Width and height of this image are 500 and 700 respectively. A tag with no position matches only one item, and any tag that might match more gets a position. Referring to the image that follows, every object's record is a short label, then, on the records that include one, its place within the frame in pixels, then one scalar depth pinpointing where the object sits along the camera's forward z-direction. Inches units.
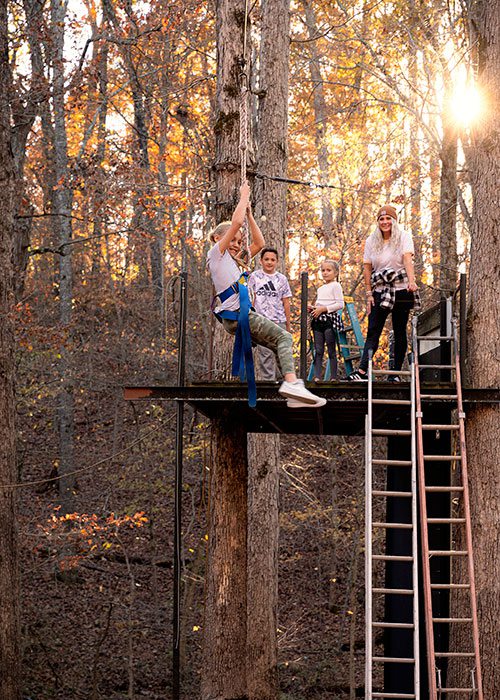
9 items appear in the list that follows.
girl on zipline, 323.0
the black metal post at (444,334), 371.2
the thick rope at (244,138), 353.1
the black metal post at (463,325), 365.4
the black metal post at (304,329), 354.6
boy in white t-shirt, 398.0
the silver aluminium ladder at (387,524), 309.3
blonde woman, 373.1
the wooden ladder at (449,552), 322.0
